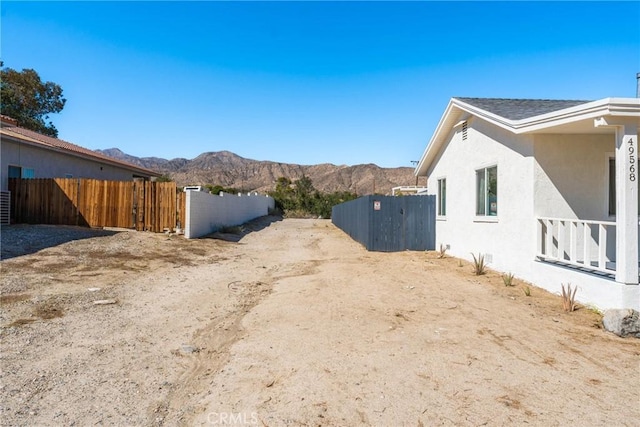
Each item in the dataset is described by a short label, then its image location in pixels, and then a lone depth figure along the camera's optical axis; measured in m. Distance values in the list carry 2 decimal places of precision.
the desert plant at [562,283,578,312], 5.85
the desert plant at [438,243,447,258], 11.84
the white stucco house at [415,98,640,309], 5.46
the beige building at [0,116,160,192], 14.28
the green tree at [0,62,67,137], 28.97
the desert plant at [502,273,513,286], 7.56
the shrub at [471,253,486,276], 8.84
